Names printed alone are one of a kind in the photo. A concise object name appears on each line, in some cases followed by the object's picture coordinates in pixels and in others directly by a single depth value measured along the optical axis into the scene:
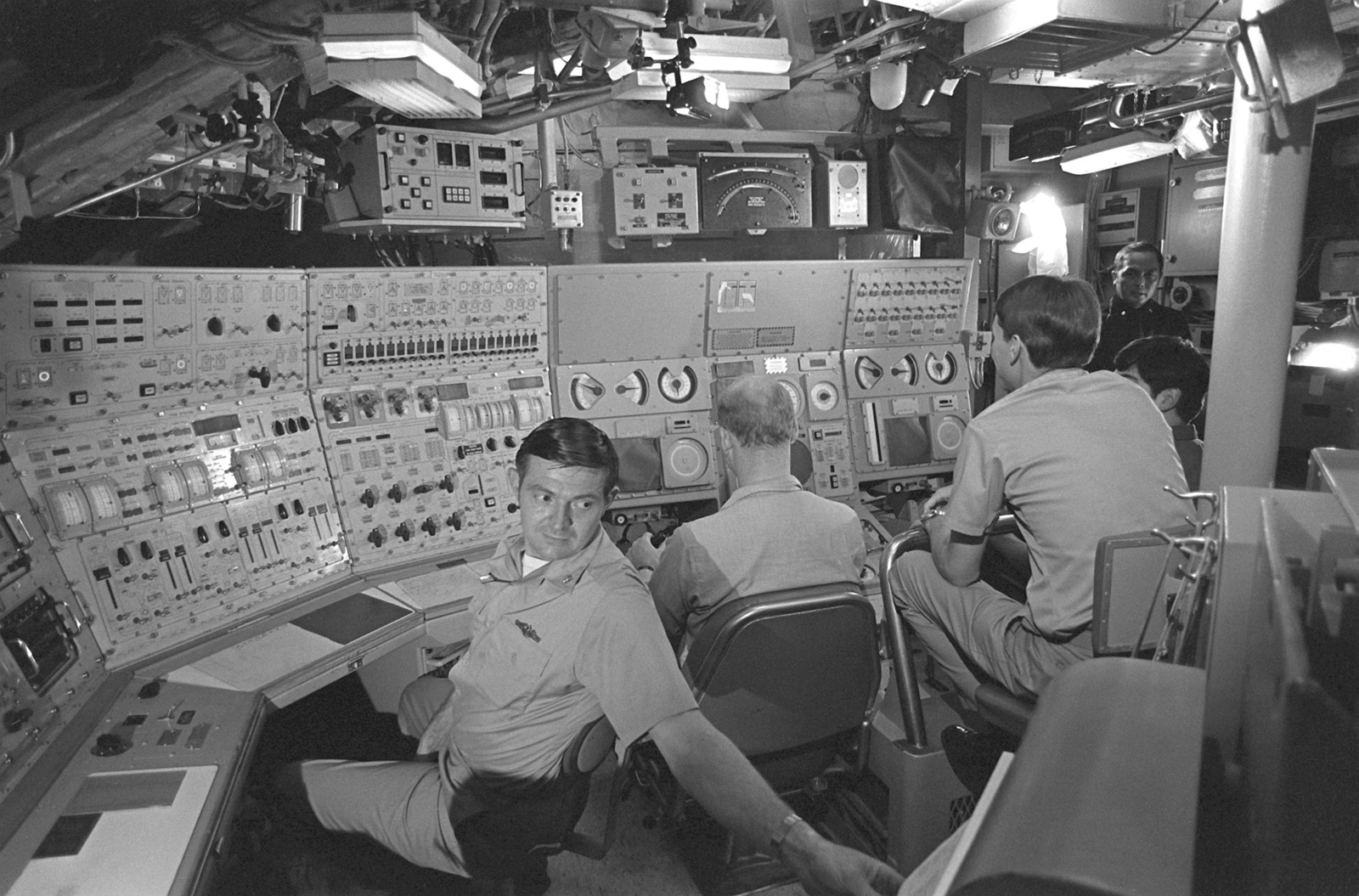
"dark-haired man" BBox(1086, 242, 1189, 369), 5.62
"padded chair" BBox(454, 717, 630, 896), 2.01
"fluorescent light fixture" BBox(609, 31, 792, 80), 3.72
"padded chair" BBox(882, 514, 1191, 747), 1.95
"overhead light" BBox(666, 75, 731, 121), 3.91
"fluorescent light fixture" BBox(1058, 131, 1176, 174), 5.23
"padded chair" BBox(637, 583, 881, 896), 2.18
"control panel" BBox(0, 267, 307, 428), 2.67
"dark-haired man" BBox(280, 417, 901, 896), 1.82
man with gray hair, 2.48
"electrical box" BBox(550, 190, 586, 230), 4.60
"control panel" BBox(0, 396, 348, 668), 2.66
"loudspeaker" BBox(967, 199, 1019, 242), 5.62
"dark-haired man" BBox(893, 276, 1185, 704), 2.33
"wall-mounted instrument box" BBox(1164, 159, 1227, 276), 6.61
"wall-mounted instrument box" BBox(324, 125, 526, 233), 3.86
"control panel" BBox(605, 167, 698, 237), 4.75
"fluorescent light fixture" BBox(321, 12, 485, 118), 2.47
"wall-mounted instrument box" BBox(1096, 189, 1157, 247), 7.55
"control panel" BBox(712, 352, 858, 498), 4.97
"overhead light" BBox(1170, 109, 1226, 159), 5.25
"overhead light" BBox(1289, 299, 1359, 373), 5.07
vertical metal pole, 3.04
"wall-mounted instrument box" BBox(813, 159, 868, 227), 5.25
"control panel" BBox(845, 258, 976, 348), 5.12
